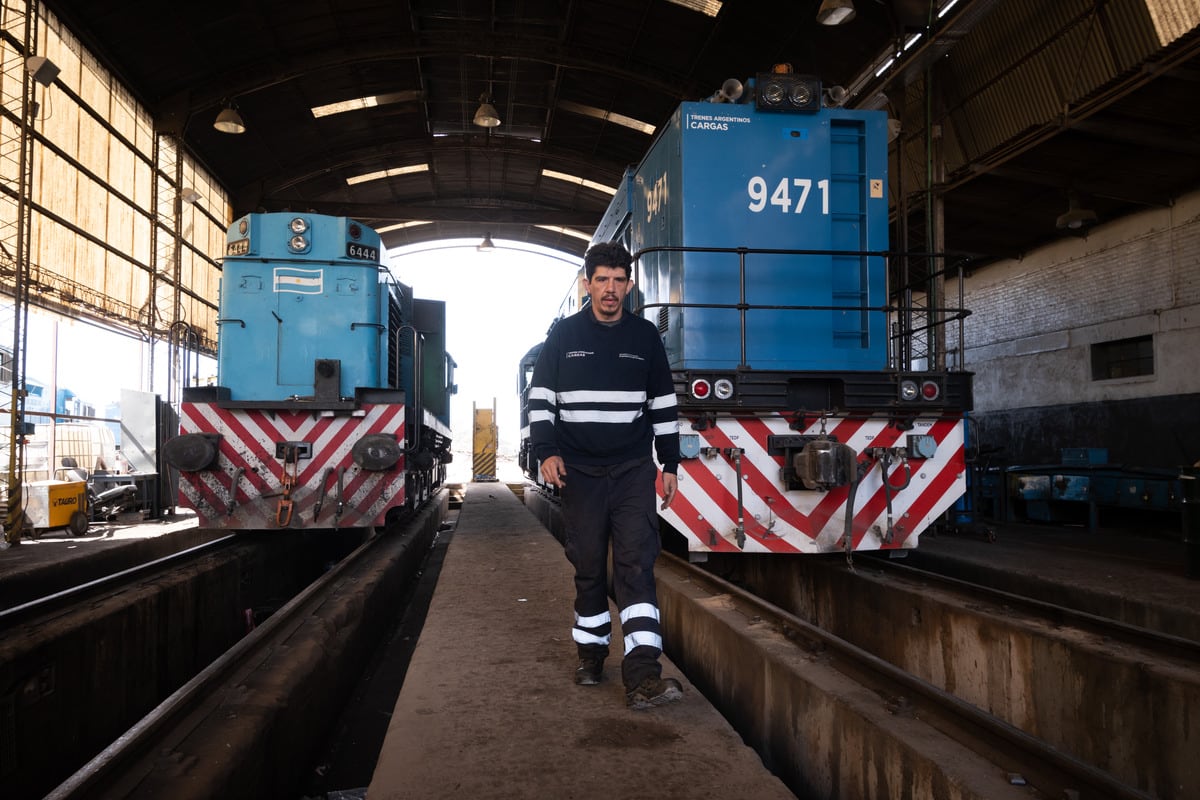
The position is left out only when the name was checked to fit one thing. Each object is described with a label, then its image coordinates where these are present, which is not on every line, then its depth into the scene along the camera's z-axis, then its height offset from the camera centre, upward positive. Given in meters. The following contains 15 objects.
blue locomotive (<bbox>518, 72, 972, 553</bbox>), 4.84 +0.62
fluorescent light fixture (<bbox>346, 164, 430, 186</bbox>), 21.41 +7.18
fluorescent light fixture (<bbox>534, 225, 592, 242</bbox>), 25.16 +6.35
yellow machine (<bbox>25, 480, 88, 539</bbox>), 8.93 -0.97
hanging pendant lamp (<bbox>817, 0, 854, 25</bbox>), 8.35 +4.55
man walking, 3.00 -0.11
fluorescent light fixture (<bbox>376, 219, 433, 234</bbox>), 25.08 +6.57
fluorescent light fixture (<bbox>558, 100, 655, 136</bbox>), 17.45 +7.11
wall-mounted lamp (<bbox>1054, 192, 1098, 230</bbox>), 10.72 +2.93
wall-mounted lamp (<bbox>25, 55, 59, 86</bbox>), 9.70 +4.58
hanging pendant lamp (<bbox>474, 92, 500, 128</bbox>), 14.80 +6.01
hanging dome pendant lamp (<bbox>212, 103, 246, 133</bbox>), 14.06 +5.63
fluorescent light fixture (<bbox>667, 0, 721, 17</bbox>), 12.69 +7.00
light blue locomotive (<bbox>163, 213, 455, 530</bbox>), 6.47 +0.26
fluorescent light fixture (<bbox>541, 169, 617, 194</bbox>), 21.36 +6.86
